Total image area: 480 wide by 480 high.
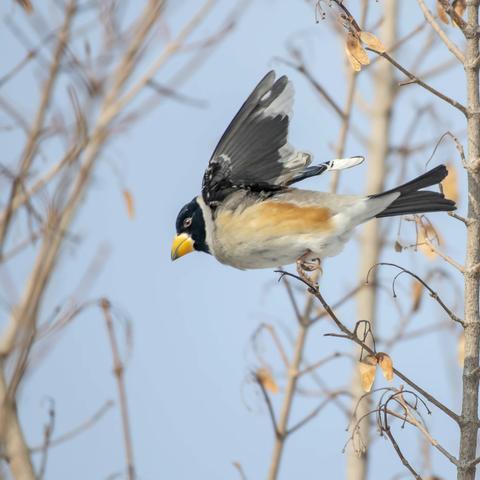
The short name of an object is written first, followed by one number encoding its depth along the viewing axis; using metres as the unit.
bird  6.46
